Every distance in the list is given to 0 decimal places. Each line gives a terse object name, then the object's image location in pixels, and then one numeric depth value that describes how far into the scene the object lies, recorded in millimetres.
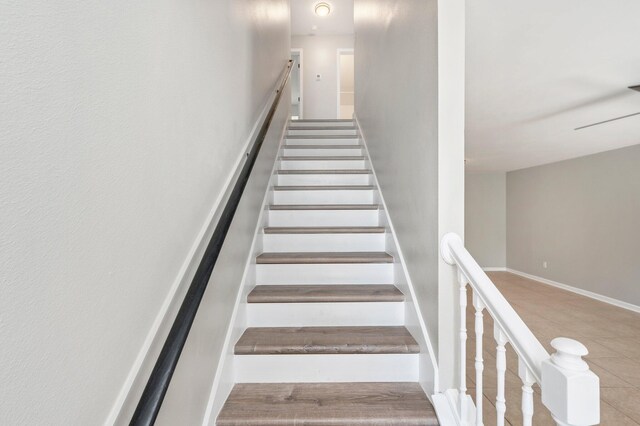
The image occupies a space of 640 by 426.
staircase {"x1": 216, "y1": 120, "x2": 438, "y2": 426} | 1242
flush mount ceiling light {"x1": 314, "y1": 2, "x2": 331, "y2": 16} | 5422
